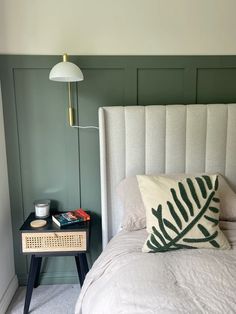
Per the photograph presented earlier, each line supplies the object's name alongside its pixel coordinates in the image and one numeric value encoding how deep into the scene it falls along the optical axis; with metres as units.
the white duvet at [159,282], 1.14
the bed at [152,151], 1.67
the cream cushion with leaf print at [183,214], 1.56
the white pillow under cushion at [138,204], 1.83
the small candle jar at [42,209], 2.09
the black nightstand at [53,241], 1.91
